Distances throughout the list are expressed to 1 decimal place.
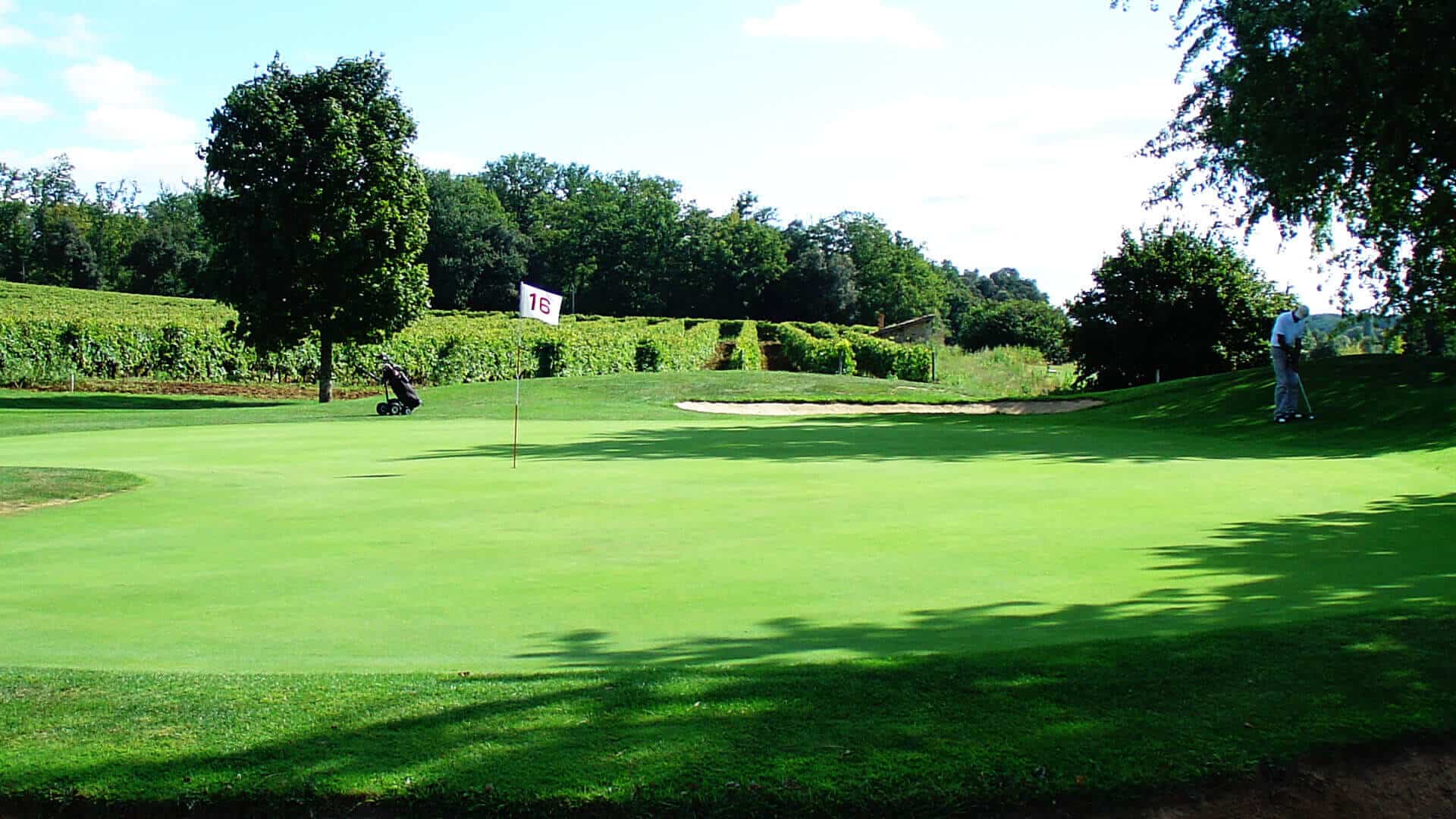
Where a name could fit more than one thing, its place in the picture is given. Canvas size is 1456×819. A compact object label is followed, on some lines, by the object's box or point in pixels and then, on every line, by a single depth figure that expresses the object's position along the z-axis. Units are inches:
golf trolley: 1107.9
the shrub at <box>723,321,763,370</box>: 2433.6
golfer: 852.0
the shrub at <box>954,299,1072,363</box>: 3388.3
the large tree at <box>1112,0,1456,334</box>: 730.2
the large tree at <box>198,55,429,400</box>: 1408.7
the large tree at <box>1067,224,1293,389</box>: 1445.6
